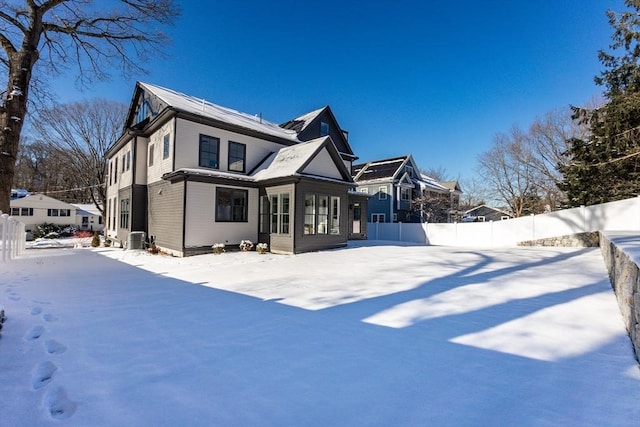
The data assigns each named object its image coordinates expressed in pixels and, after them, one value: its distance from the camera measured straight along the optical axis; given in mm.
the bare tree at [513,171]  26078
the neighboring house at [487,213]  42469
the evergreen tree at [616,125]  11016
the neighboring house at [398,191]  26328
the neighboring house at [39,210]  28438
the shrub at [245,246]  12289
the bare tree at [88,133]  23375
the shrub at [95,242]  16544
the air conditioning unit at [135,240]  13656
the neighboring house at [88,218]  33312
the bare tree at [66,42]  5477
